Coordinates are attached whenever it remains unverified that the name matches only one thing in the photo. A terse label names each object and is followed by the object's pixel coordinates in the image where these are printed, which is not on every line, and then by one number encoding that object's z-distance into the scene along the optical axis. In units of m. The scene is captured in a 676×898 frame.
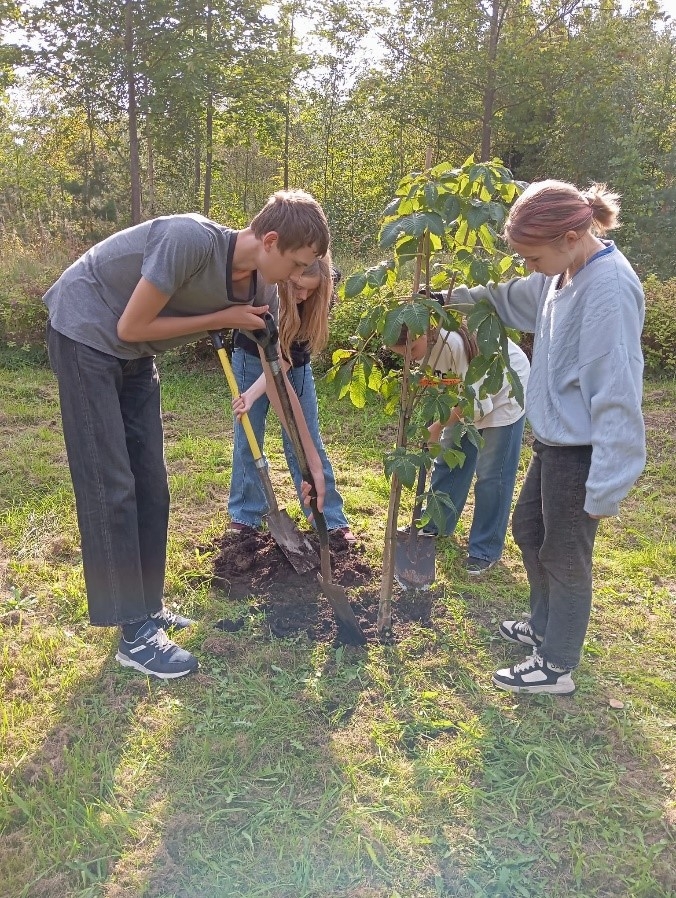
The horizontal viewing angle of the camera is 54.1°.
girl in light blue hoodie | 1.77
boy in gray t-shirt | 1.91
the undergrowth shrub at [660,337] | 6.39
